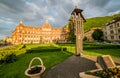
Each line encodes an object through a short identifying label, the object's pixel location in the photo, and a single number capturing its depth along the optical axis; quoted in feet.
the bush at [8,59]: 24.66
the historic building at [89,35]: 134.41
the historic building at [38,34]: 150.49
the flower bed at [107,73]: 9.28
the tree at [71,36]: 93.22
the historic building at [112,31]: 82.33
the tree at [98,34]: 108.62
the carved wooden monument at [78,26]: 27.69
